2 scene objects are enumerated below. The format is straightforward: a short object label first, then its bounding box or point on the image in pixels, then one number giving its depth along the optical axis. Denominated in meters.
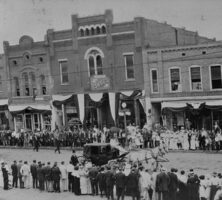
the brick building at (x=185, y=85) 31.61
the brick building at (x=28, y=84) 39.50
